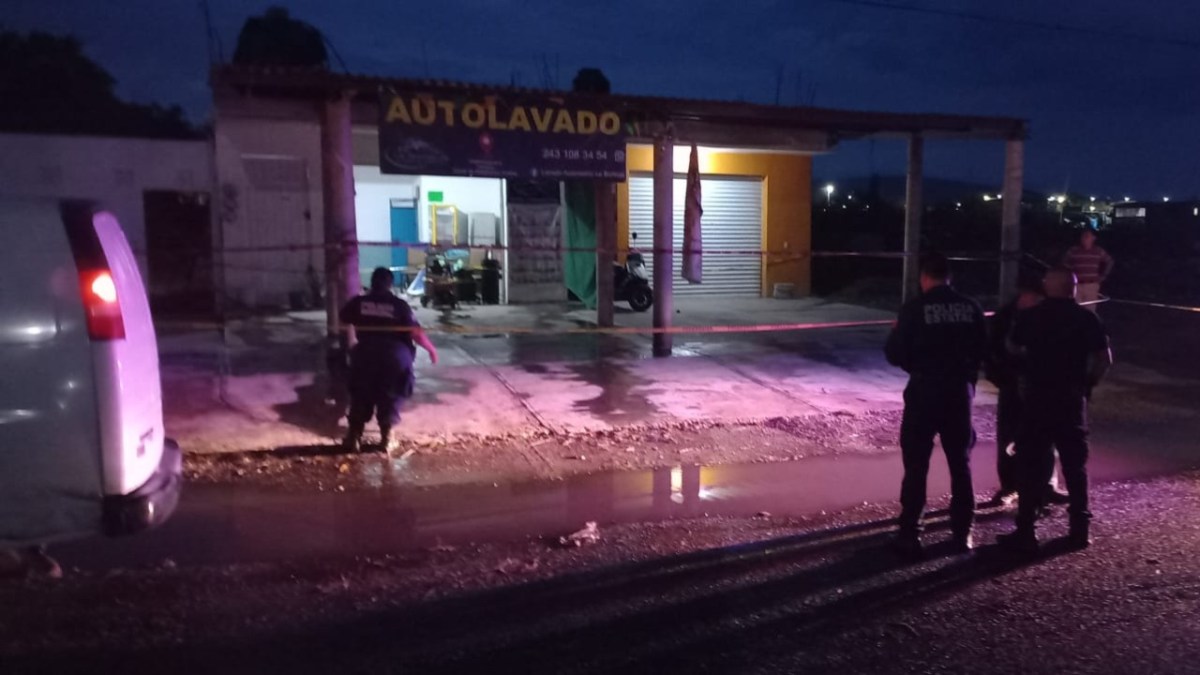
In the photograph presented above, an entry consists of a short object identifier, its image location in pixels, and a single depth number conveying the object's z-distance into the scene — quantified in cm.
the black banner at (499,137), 1044
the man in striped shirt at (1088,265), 1058
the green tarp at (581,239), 1697
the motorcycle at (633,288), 1738
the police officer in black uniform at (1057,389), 571
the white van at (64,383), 413
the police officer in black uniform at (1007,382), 608
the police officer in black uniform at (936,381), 550
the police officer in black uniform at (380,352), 750
